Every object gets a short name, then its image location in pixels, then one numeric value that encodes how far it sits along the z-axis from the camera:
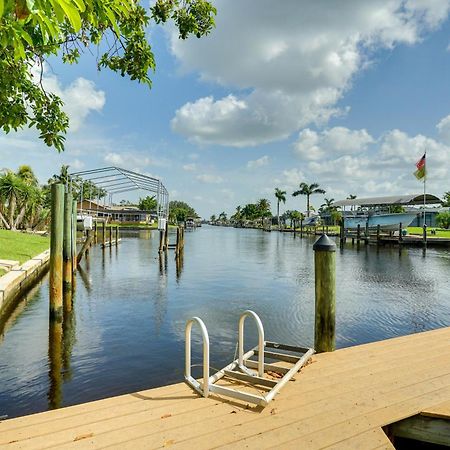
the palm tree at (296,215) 114.15
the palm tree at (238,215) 181.75
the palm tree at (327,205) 105.80
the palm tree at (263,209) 143.50
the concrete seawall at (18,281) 12.29
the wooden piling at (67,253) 15.24
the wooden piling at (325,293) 6.26
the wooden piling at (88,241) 24.64
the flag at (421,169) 43.88
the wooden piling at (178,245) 29.62
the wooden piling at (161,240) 31.06
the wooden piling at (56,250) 11.12
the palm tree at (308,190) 100.64
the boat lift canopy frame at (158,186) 30.06
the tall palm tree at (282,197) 126.62
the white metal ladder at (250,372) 4.25
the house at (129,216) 97.62
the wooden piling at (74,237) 18.86
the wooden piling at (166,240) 31.57
